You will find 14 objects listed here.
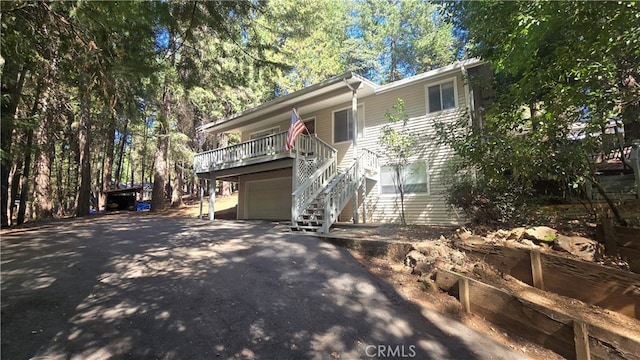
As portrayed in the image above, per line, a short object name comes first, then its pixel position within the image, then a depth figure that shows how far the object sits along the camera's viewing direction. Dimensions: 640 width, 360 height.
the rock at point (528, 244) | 4.70
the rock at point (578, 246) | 4.37
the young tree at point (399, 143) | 10.36
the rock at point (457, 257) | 5.00
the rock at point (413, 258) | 5.31
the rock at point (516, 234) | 5.03
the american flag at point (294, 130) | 9.81
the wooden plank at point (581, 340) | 2.88
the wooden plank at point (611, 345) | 2.67
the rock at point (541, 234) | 4.79
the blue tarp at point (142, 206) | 24.75
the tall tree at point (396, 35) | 26.02
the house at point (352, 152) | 10.00
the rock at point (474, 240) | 5.23
